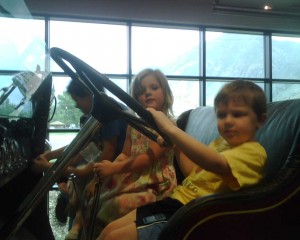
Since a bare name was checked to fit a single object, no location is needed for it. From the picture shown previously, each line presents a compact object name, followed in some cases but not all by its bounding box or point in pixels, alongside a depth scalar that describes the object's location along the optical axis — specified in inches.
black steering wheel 30.9
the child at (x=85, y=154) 55.2
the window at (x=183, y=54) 211.8
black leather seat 32.7
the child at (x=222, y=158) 35.9
